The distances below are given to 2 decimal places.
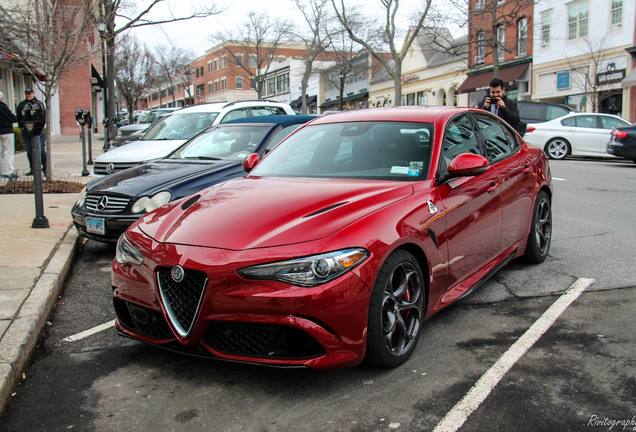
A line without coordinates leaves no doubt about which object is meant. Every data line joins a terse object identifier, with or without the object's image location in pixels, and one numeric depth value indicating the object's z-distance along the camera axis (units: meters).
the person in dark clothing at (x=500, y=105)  8.09
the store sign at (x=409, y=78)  51.67
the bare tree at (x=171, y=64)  83.00
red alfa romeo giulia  3.11
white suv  10.13
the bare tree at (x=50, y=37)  11.10
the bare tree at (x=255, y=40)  59.96
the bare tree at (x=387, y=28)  36.50
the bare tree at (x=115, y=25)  23.67
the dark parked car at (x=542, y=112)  20.50
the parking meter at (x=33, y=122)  8.21
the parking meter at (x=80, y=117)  14.71
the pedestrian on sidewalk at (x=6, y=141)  12.36
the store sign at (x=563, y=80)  33.06
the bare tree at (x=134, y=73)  56.75
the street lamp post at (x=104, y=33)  20.77
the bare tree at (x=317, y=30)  50.44
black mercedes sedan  6.34
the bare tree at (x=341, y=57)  52.19
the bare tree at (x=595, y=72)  29.09
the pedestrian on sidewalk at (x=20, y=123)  11.91
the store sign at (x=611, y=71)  28.94
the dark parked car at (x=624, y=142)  16.98
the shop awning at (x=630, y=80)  27.32
